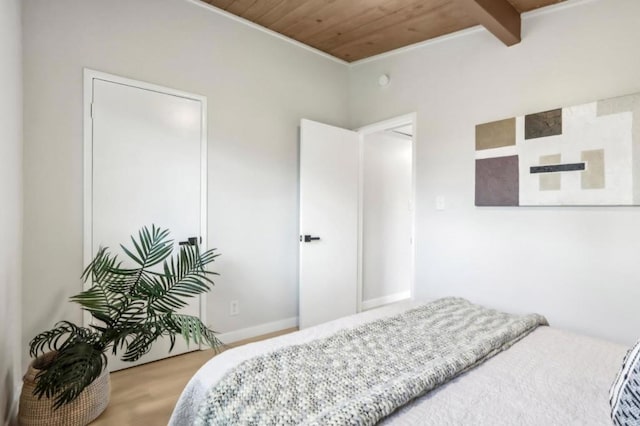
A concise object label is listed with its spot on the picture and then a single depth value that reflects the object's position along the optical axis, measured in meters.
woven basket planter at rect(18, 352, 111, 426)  1.67
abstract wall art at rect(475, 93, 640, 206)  2.10
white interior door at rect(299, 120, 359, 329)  3.23
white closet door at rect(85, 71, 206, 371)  2.31
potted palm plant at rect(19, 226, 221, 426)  1.60
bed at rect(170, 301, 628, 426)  1.02
